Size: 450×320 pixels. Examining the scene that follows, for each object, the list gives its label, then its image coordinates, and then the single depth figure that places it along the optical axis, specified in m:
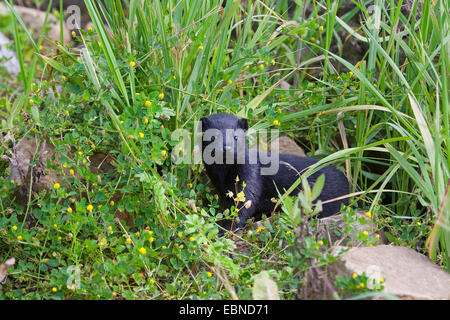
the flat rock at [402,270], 2.49
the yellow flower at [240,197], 3.17
